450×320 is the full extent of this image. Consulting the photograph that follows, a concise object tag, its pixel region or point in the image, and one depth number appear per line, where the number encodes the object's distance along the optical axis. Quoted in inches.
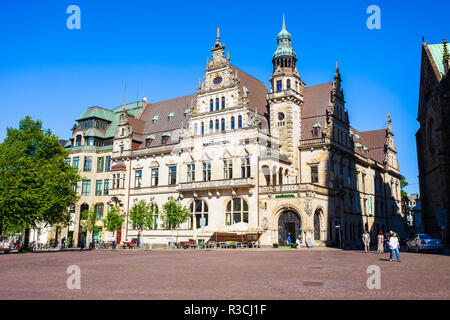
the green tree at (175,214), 2070.6
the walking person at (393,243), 975.6
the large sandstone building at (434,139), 1737.2
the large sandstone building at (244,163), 1995.6
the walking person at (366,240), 1449.3
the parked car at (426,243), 1354.6
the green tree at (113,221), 2255.2
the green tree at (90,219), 2402.7
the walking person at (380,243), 1391.9
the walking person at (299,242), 1798.7
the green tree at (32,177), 1686.8
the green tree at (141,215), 2190.0
